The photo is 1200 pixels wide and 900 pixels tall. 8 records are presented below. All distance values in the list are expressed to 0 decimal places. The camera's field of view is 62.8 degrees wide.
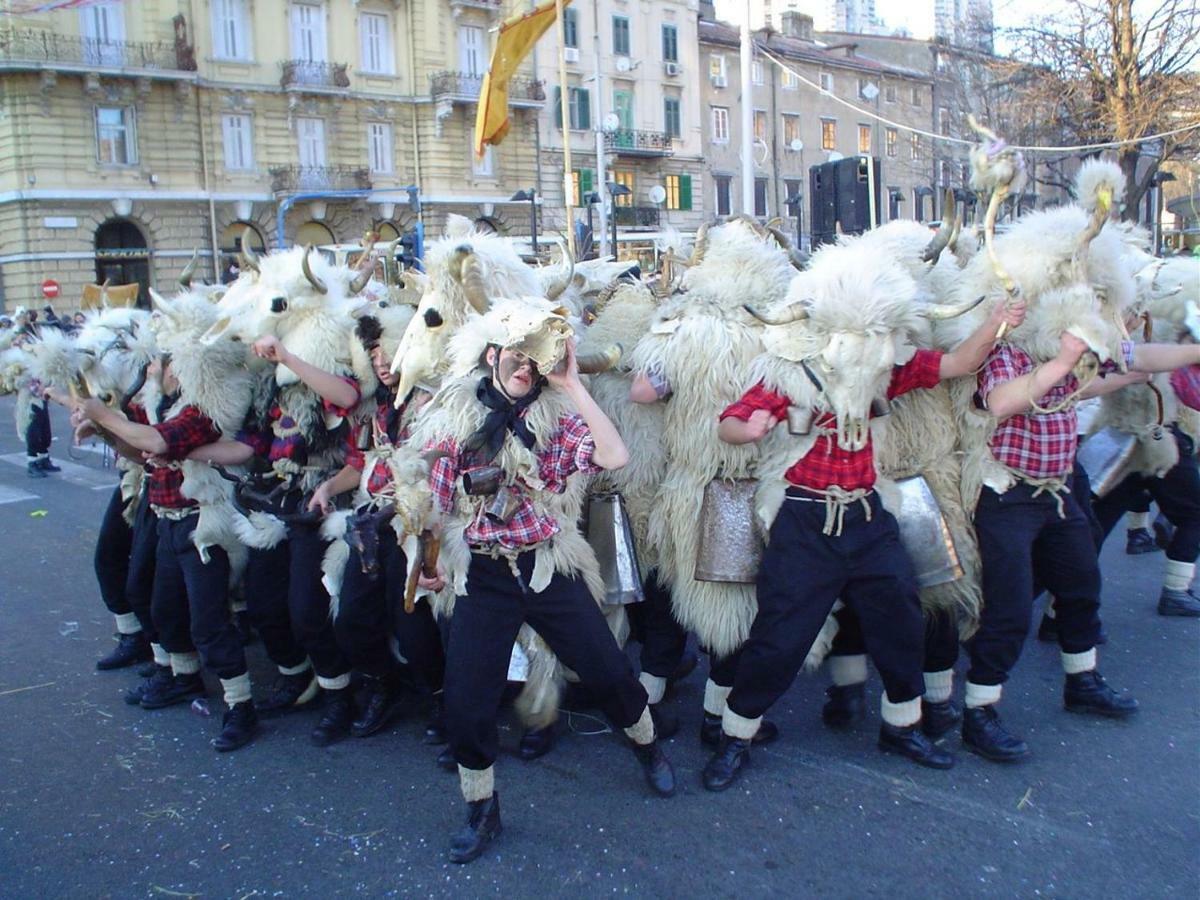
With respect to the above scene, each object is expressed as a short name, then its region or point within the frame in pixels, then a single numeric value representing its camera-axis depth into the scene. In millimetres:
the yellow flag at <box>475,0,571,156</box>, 8547
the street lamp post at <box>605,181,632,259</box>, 15906
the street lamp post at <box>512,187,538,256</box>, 16502
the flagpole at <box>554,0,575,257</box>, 6805
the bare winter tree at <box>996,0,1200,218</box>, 16328
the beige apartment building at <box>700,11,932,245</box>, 42000
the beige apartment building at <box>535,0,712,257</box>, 36750
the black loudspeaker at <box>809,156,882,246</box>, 8367
